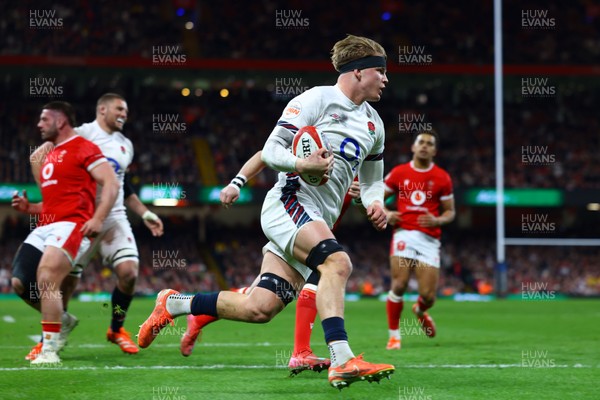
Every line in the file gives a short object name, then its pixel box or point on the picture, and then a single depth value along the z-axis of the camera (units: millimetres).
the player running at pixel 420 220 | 19469
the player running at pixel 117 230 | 16516
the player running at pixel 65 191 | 14445
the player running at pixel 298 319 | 11734
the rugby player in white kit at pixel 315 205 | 10312
